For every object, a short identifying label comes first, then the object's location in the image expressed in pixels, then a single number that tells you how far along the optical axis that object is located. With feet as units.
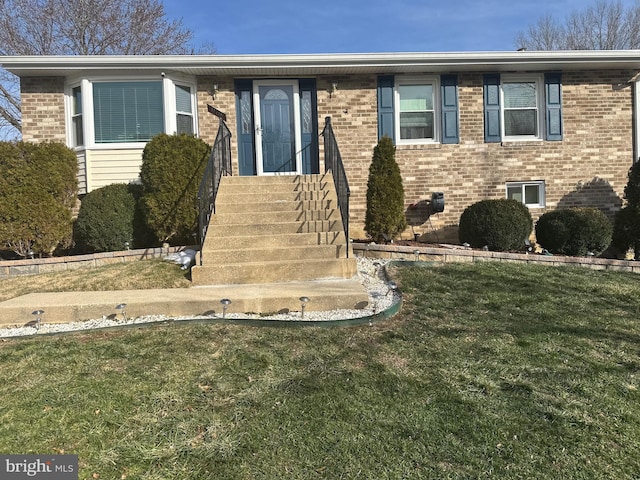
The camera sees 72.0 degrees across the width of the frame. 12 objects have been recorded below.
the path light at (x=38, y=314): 14.21
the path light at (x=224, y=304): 14.49
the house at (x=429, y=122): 30.25
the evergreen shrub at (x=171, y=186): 24.30
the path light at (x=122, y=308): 14.67
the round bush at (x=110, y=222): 25.11
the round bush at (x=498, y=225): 25.38
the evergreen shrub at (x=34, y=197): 23.54
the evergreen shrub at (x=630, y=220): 26.20
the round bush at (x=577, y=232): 25.45
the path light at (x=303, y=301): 14.52
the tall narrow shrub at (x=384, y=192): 25.43
